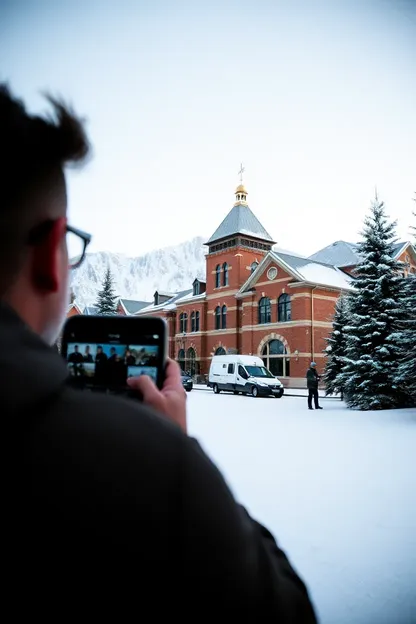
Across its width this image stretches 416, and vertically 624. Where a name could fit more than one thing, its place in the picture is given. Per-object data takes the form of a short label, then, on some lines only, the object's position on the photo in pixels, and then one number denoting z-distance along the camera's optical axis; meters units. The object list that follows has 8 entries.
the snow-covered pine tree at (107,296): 33.69
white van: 21.81
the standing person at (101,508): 0.64
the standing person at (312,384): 15.14
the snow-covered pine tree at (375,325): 15.84
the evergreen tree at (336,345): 21.84
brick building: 30.19
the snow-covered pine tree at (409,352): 14.07
